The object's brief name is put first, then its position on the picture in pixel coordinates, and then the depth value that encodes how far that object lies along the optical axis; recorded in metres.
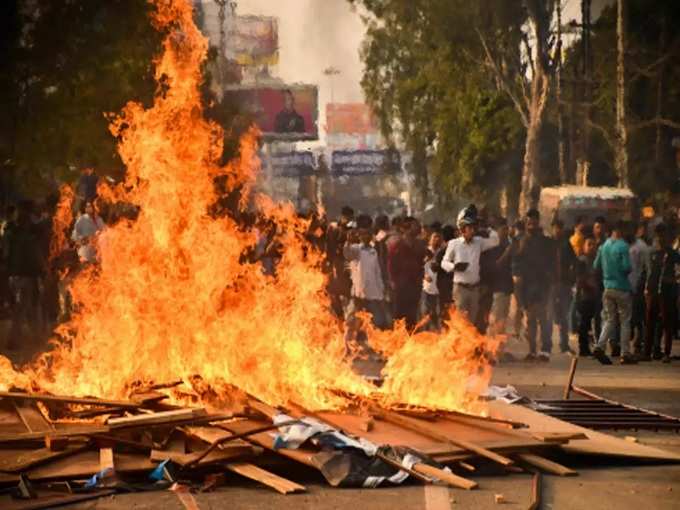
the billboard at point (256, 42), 105.50
